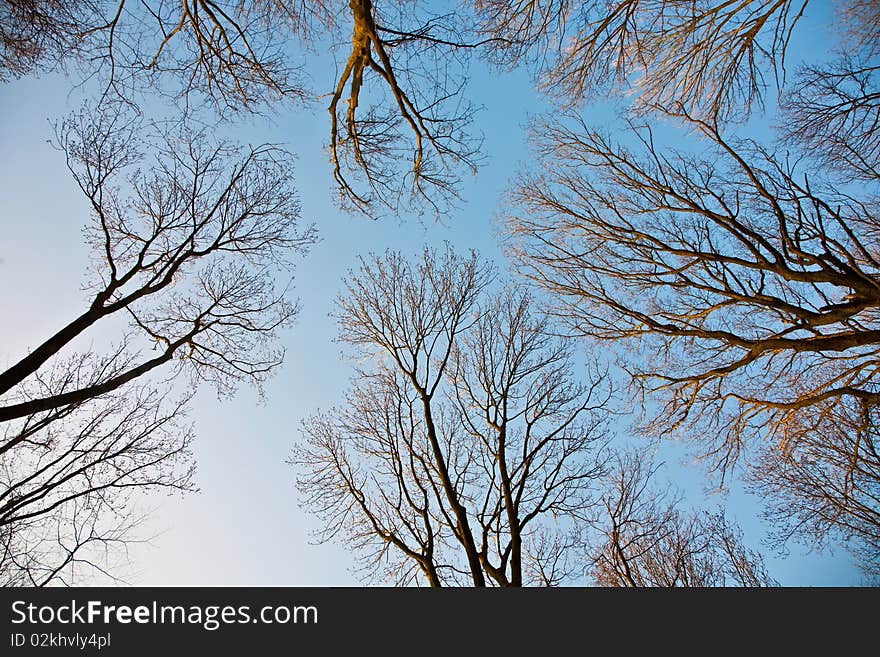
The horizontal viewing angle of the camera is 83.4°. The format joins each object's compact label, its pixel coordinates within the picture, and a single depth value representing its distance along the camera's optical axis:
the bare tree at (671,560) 12.23
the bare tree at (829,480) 8.87
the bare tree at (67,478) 6.61
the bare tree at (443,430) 8.60
